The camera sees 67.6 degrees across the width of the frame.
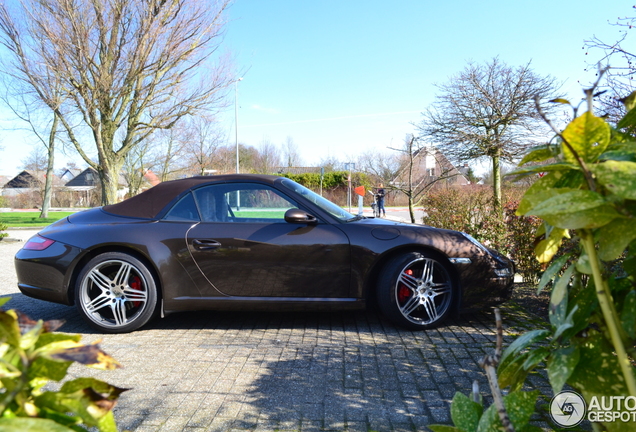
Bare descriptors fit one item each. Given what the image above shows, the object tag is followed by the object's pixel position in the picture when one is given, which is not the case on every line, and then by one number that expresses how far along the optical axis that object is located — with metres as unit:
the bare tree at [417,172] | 9.76
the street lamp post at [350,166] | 19.98
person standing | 23.86
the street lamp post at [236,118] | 30.95
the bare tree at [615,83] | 3.82
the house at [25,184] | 48.08
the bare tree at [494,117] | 10.70
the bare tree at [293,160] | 59.56
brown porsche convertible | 4.19
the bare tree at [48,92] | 13.50
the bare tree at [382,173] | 11.10
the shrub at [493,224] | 6.03
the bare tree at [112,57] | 12.58
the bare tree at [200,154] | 26.00
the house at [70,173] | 90.38
